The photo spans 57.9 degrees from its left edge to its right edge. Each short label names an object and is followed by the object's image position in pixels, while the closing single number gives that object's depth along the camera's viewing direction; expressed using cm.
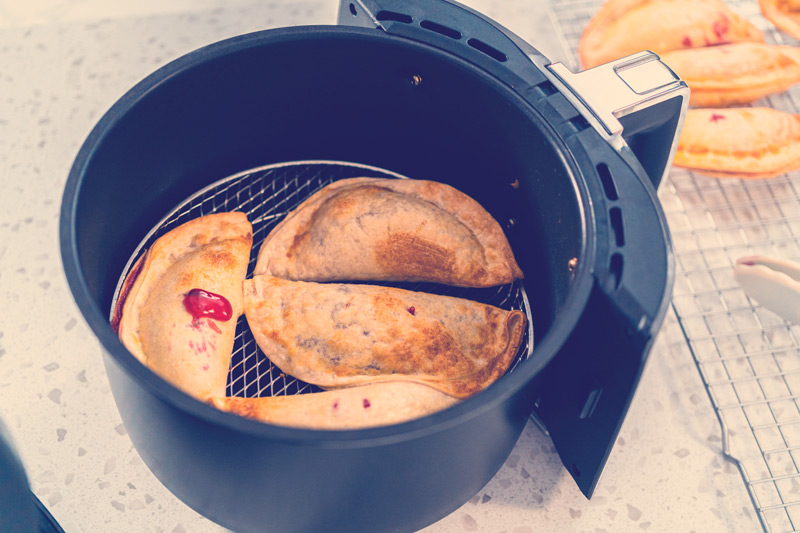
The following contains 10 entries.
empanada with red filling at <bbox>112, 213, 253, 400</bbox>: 83
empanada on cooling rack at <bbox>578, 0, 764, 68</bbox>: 124
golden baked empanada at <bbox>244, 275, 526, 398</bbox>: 85
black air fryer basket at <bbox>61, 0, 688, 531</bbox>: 67
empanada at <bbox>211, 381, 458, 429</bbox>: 76
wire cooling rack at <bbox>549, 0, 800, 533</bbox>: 97
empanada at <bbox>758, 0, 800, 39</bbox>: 126
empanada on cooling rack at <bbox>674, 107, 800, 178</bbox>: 114
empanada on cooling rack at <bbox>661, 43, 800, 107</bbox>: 119
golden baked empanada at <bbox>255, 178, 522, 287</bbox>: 95
